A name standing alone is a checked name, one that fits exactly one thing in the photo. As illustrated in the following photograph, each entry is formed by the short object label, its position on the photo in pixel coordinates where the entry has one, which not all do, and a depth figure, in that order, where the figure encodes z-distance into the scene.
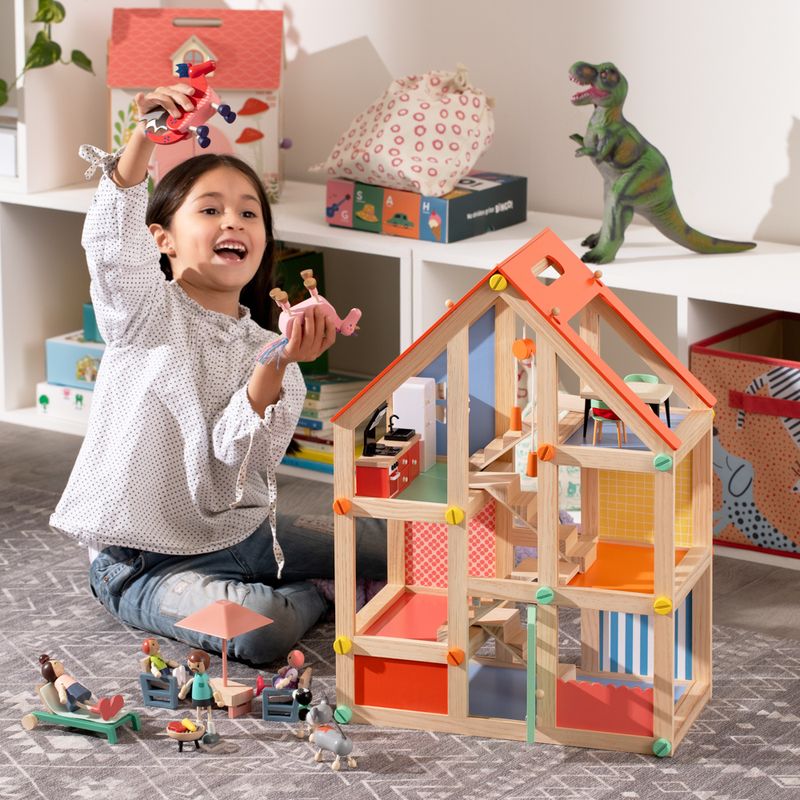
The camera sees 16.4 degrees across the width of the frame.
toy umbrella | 3.09
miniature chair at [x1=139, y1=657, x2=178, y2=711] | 3.16
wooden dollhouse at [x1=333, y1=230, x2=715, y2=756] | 2.97
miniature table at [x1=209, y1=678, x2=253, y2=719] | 3.14
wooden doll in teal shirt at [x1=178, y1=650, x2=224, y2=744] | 3.12
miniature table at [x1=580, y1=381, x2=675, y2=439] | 3.04
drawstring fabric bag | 3.94
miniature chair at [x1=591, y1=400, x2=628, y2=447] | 3.03
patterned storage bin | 3.63
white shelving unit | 3.71
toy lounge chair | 3.08
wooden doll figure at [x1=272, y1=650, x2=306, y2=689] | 3.15
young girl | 3.30
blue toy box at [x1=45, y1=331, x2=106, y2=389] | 4.30
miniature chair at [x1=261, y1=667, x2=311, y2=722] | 3.12
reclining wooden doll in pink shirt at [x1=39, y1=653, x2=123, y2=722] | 3.11
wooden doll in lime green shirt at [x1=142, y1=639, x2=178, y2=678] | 3.20
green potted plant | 4.17
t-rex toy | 3.73
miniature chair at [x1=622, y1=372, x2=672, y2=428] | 3.11
